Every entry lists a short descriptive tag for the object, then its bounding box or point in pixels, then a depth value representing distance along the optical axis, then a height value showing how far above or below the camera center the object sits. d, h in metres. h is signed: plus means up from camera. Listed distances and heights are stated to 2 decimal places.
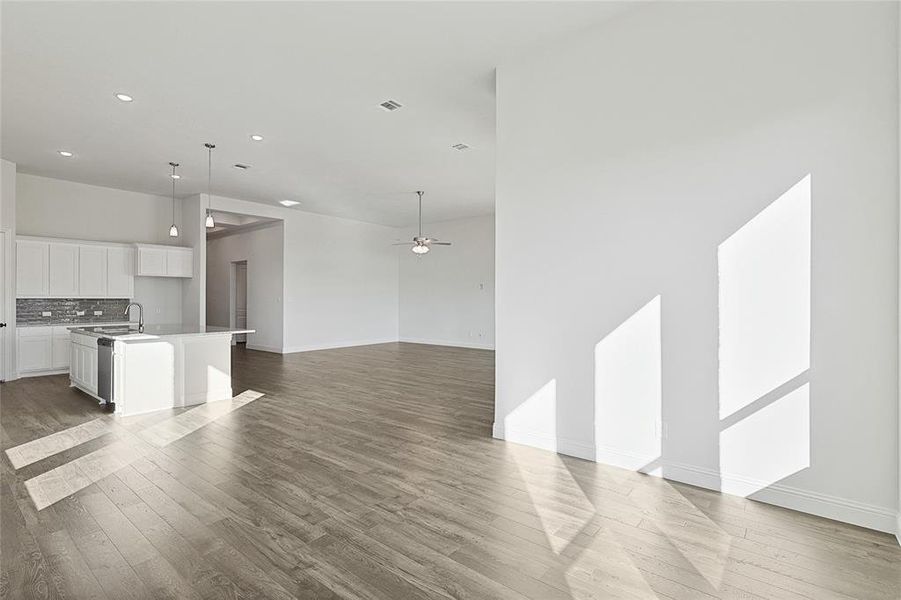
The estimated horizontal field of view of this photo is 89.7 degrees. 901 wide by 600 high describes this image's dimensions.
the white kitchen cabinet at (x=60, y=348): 7.04 -0.79
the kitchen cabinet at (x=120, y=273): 7.75 +0.44
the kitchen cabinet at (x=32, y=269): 6.76 +0.43
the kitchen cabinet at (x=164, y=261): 7.91 +0.67
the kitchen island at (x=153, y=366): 4.83 -0.77
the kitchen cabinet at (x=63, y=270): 7.10 +0.44
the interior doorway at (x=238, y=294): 11.55 +0.11
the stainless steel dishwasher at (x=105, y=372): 4.96 -0.83
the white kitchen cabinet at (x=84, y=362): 5.36 -0.80
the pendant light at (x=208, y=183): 6.07 +1.99
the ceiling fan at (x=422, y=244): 8.98 +1.10
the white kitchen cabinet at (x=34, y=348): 6.70 -0.77
